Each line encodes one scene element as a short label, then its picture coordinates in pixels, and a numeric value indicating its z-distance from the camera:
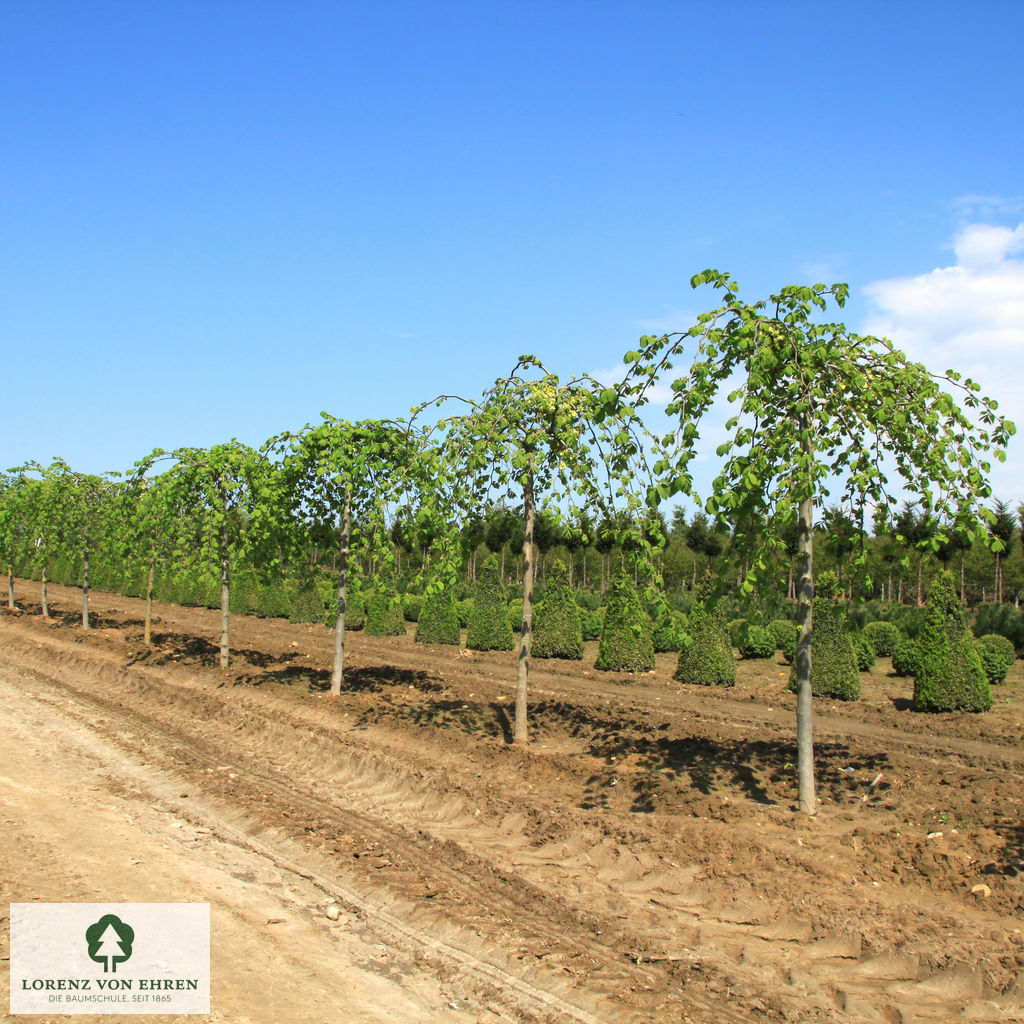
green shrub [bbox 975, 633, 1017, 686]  14.30
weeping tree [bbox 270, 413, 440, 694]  10.27
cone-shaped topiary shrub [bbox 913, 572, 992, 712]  11.96
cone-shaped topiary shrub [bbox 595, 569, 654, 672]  15.98
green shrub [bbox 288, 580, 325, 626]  25.25
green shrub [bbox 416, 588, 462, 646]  20.27
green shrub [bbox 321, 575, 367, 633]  24.12
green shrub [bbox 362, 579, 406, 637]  22.03
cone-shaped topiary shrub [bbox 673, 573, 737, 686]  14.79
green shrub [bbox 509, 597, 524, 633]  20.20
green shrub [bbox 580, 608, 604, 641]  21.11
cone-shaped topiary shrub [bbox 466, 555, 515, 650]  18.95
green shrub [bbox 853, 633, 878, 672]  15.77
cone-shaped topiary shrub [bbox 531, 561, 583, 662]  17.75
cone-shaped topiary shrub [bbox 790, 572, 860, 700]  13.04
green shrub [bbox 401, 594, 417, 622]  24.42
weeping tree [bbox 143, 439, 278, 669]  12.53
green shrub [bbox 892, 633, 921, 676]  14.95
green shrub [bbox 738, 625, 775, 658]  16.92
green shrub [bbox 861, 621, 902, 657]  17.27
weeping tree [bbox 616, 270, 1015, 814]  5.67
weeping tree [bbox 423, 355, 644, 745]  8.16
